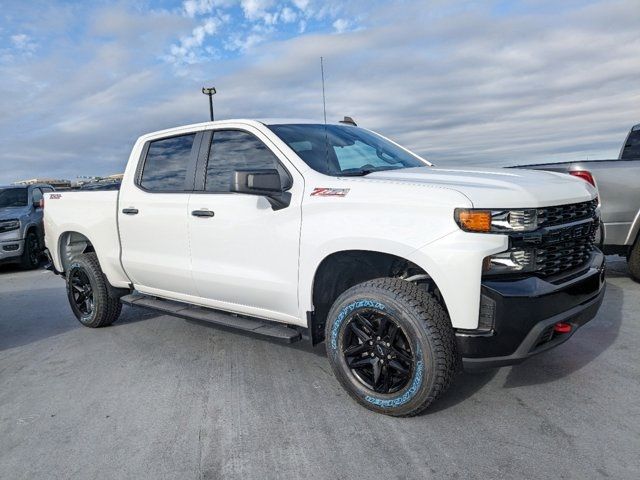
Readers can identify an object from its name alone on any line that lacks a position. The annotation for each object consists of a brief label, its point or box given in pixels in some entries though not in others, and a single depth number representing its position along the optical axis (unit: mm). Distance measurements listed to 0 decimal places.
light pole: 24078
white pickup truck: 2840
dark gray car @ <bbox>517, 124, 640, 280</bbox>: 5914
